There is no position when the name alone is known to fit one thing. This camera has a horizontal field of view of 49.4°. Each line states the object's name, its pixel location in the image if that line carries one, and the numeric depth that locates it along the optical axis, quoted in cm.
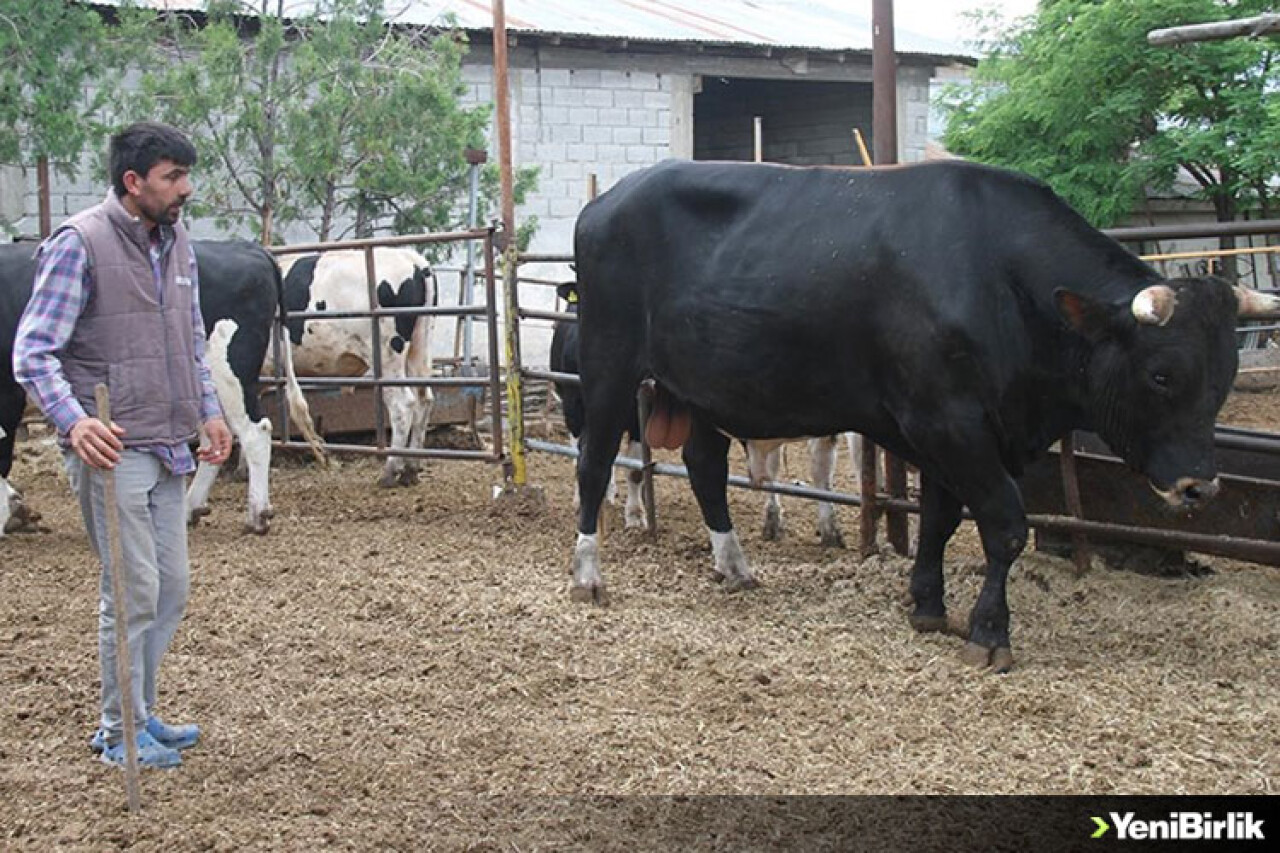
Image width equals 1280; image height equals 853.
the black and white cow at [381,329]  965
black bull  471
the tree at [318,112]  1195
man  377
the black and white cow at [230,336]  777
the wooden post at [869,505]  651
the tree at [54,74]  1114
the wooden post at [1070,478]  571
